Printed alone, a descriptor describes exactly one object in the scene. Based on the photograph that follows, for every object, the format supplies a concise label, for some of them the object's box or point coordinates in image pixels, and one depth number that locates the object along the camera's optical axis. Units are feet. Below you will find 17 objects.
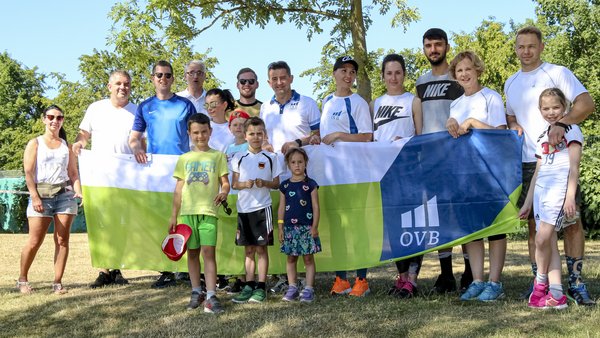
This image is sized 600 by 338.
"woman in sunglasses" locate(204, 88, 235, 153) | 23.95
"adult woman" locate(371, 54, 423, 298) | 21.56
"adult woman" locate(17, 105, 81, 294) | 24.52
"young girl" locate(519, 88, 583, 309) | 18.03
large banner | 20.88
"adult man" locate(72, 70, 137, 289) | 25.45
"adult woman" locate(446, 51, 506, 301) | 20.22
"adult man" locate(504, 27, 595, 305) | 18.84
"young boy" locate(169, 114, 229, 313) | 20.49
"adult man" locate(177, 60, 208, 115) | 25.17
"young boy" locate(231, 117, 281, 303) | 21.40
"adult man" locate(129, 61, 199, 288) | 23.71
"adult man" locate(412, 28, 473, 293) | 21.56
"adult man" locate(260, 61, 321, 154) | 22.86
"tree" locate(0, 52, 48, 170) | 157.17
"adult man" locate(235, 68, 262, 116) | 24.98
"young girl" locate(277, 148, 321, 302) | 21.21
